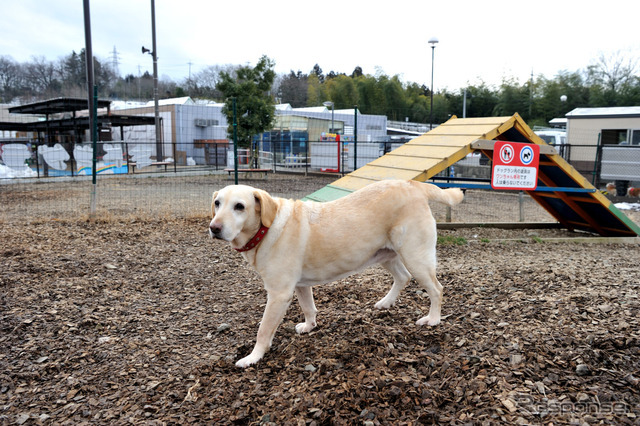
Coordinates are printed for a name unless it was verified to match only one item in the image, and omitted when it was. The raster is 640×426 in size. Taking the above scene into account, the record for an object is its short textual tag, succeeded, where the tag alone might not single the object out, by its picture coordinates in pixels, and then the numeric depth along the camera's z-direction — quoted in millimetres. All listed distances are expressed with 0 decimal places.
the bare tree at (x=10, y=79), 56625
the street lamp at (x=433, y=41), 24688
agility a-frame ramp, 6523
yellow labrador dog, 3188
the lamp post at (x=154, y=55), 28531
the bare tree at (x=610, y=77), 42281
